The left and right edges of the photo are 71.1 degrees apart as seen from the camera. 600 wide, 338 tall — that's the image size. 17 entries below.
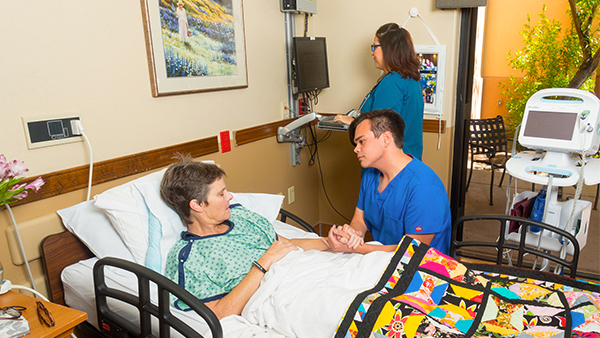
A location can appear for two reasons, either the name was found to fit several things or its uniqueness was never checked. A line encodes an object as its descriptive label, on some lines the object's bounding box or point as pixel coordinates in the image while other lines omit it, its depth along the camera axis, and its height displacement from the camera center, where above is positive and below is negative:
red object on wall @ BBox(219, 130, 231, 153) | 2.32 -0.38
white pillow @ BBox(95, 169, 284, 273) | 1.54 -0.53
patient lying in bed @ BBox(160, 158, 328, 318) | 1.42 -0.62
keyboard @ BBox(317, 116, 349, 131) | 2.43 -0.33
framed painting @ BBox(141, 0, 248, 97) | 1.89 +0.13
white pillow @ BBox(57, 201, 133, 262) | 1.57 -0.57
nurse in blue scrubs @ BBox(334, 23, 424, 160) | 2.29 -0.05
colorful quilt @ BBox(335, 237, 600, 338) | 1.08 -0.66
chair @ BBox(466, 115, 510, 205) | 3.38 -0.60
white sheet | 1.21 -0.69
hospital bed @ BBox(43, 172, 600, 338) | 1.12 -0.66
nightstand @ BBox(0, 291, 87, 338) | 1.04 -0.61
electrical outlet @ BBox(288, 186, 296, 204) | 2.97 -0.87
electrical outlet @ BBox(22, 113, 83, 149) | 1.48 -0.18
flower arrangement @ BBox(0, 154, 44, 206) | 1.25 -0.31
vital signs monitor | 1.81 -0.28
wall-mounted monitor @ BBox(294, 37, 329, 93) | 2.56 +0.03
